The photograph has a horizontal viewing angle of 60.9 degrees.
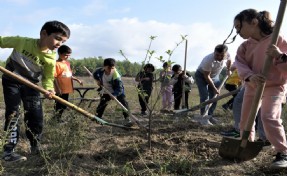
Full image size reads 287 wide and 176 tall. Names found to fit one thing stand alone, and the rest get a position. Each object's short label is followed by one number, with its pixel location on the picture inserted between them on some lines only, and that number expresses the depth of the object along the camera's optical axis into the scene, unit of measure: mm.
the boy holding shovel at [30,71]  2448
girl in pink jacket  2111
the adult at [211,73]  3974
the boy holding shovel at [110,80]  4446
